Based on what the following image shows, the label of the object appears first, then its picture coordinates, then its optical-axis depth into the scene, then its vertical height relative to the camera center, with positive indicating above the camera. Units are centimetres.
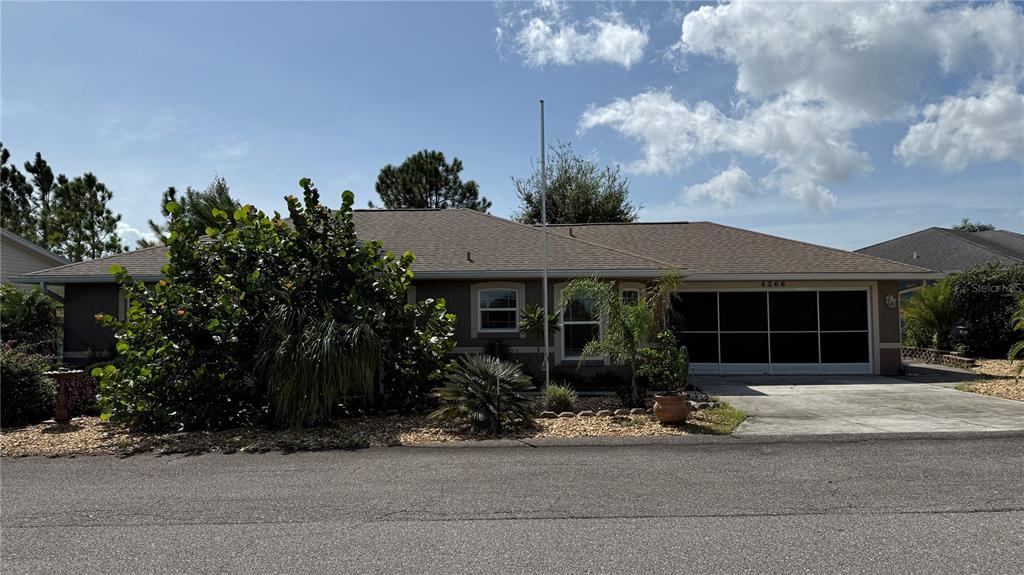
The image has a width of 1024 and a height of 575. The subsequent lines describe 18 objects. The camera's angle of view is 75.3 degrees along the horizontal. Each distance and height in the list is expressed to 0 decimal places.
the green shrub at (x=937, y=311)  1983 +6
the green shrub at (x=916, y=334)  2103 -68
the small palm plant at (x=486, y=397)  945 -117
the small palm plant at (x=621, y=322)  1078 -11
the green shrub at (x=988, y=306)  1908 +18
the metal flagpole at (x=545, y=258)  1157 +105
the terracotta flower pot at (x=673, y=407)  958 -134
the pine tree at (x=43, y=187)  3306 +696
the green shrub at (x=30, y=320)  1552 +0
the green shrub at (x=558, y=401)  1091 -140
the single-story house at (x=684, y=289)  1462 +63
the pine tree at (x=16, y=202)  3428 +617
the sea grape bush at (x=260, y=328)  971 -15
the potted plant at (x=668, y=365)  1059 -80
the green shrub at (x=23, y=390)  1045 -113
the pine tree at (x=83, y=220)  3175 +480
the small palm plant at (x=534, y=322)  1320 -12
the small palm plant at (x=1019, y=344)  1305 -64
